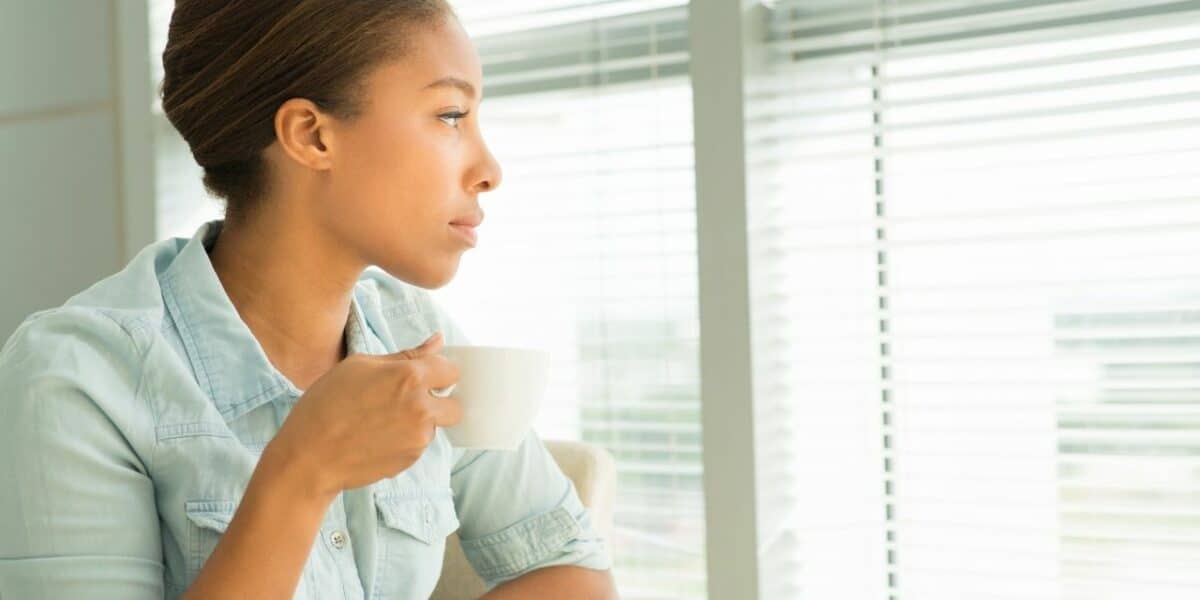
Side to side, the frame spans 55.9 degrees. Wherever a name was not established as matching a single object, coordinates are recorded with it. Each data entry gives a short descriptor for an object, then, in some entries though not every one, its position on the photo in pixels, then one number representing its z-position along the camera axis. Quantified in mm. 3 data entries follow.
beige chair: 1450
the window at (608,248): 2051
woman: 893
